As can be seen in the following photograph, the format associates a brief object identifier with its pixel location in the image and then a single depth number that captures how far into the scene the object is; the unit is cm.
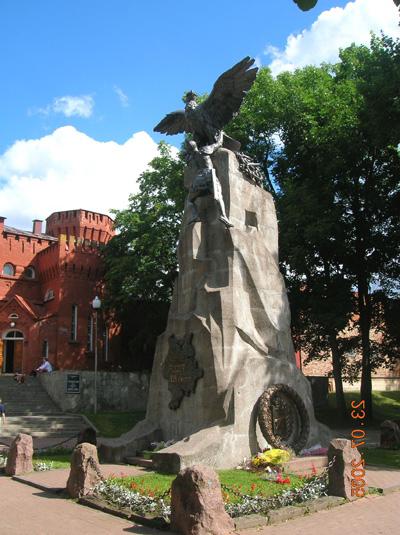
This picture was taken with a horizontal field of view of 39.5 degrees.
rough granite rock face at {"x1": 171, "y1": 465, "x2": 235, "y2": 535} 657
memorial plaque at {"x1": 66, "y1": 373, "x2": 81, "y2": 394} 2631
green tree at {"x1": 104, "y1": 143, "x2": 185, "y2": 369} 2950
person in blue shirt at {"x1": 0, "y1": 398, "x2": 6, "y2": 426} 2209
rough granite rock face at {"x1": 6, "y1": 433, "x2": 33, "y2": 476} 1133
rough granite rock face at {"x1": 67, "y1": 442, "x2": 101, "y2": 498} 884
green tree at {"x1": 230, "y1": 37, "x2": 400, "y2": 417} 2364
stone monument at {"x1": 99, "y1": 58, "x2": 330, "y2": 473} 1105
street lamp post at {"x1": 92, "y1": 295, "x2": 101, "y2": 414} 2445
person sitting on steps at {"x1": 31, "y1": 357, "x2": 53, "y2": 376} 3198
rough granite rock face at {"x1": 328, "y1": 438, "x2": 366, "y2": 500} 848
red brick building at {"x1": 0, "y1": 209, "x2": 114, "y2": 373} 3778
